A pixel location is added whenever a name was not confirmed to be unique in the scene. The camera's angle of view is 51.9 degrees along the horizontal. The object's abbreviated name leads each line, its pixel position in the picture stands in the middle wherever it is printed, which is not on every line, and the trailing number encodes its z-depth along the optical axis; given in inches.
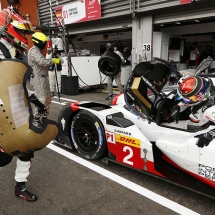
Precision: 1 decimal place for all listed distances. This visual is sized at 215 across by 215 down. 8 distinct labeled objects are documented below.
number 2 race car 85.1
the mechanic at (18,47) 83.7
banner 340.5
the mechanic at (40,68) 163.6
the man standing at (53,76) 311.3
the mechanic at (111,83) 283.1
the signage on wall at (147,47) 299.3
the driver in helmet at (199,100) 84.3
